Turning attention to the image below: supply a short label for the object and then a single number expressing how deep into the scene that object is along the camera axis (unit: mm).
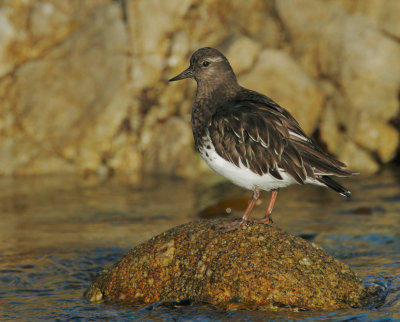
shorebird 13961
